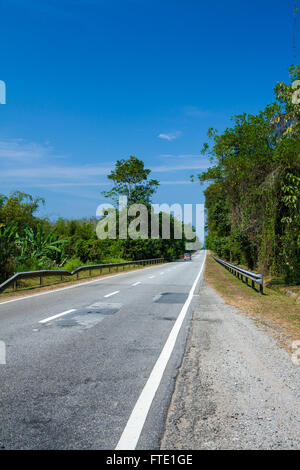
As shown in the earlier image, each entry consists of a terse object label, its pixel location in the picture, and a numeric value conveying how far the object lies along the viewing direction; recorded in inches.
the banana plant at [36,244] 877.2
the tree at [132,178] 2218.3
